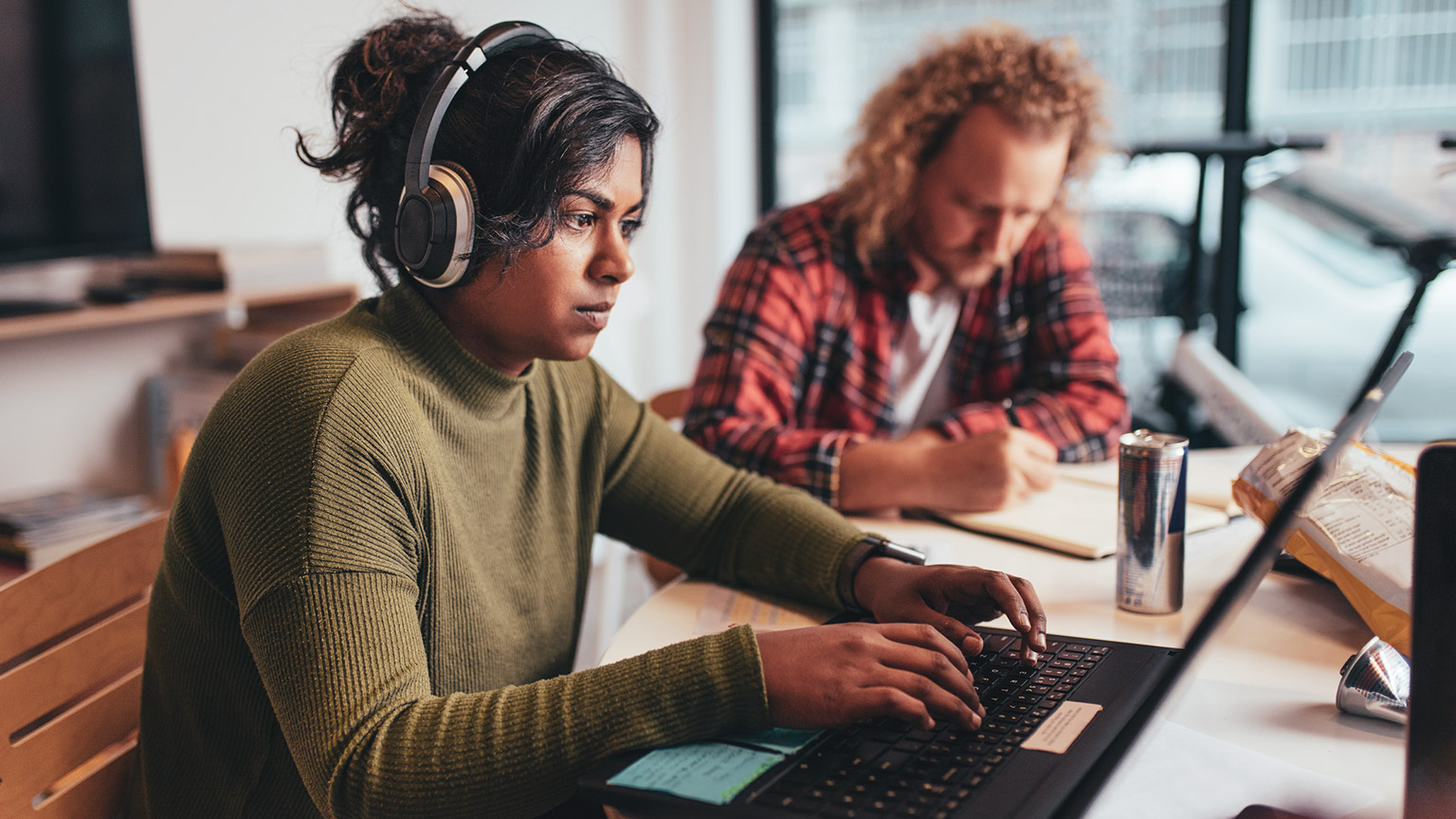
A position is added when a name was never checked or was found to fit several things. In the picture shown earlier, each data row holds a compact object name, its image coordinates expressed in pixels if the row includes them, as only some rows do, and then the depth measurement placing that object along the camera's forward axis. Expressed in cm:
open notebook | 117
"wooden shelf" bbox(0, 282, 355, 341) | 158
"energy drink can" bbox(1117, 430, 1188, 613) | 98
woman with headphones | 73
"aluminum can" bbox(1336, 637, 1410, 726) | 80
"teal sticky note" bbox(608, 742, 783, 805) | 66
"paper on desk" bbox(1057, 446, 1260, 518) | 130
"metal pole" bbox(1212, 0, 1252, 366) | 311
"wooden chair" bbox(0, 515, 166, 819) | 87
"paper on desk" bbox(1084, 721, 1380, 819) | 71
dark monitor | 166
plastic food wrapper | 89
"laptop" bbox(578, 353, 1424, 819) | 64
